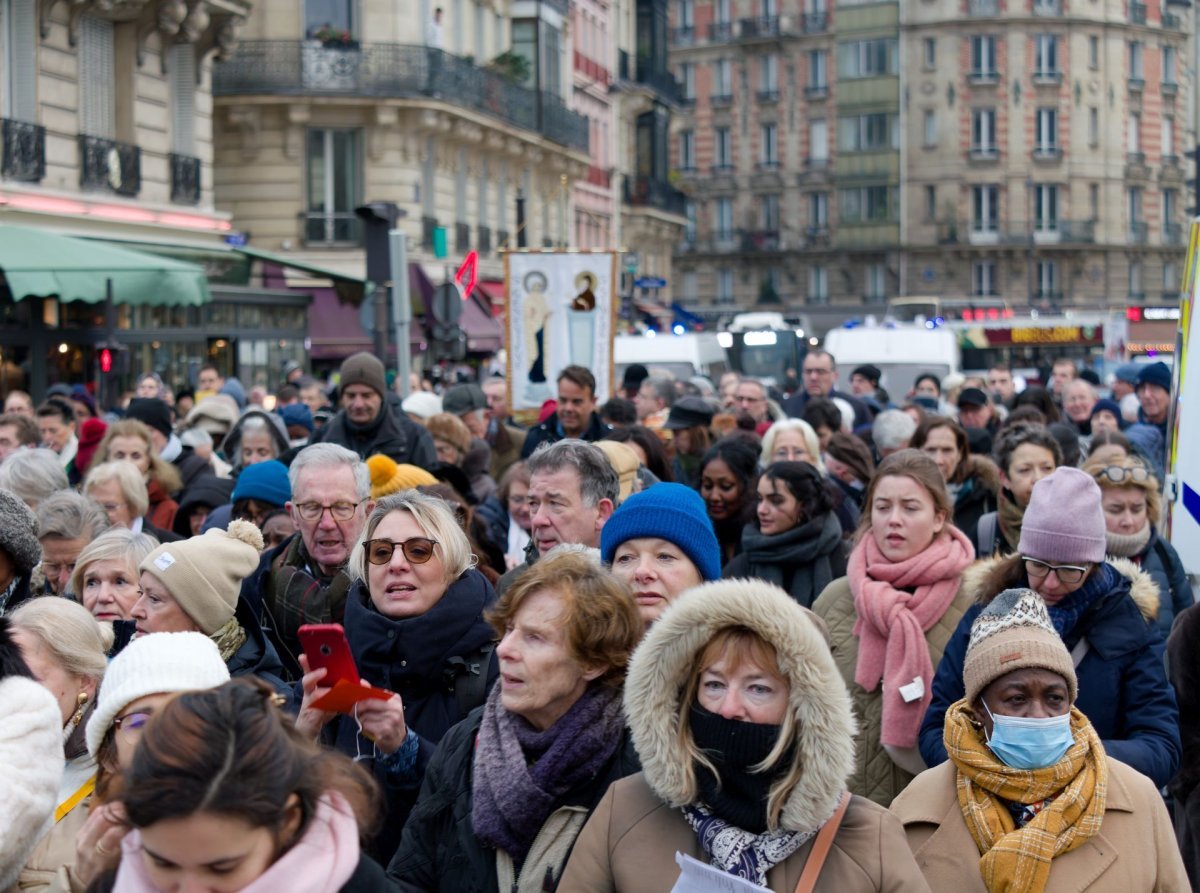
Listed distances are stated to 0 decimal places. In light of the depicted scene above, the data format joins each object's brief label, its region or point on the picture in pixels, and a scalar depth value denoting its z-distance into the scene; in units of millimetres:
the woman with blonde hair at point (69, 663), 4453
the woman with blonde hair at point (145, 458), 9297
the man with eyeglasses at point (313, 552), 5926
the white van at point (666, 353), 23969
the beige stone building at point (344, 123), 32188
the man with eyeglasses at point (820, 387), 15039
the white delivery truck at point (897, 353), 24234
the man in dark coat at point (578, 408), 9797
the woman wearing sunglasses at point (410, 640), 4449
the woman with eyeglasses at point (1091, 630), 5055
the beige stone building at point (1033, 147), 71438
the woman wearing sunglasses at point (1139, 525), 7012
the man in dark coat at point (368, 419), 9625
